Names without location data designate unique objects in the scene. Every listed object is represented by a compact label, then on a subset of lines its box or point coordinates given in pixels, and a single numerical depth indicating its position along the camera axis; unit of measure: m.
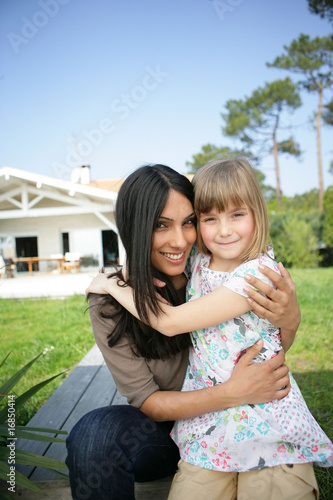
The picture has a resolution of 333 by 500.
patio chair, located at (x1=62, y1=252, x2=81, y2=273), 14.88
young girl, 1.44
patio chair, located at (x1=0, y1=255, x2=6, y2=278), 14.38
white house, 14.79
